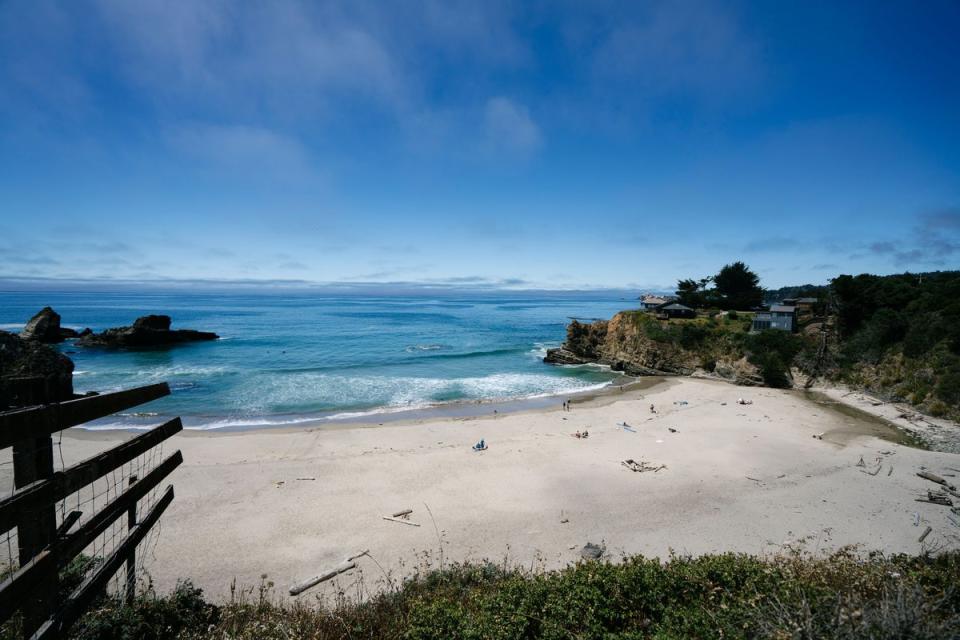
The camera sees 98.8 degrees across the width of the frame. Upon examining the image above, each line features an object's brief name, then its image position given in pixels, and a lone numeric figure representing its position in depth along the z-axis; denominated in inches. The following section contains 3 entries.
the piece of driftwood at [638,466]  700.5
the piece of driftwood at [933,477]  633.6
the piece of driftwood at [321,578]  400.5
